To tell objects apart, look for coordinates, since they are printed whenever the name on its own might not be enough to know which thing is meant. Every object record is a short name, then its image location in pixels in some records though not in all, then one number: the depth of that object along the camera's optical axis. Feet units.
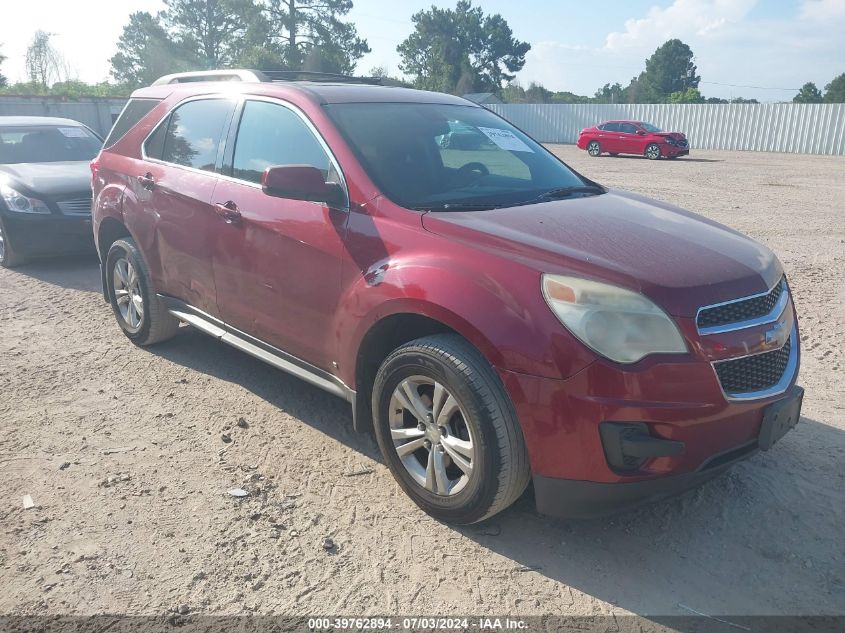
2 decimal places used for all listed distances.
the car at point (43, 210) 25.67
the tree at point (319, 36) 156.25
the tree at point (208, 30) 162.40
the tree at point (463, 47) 238.07
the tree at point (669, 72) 268.00
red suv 8.73
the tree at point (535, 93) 213.46
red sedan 86.43
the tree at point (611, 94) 270.87
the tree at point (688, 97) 209.27
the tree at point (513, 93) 215.31
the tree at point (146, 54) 164.04
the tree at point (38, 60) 137.90
